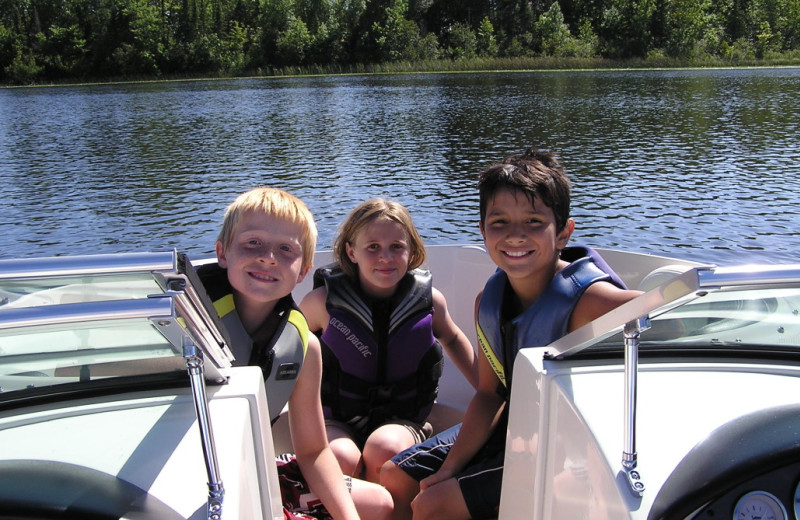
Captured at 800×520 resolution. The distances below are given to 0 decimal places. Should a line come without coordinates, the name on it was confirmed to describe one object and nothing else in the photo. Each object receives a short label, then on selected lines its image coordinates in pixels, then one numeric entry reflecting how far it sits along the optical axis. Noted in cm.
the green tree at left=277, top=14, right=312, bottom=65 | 5791
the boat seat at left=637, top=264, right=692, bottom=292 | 267
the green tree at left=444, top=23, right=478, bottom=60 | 5497
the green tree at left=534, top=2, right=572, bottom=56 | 5331
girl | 253
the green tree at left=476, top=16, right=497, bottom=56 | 5572
